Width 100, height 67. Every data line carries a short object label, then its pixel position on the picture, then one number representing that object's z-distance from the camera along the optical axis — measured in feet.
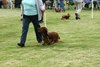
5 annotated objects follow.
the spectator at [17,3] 112.50
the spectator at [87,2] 104.82
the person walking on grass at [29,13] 36.37
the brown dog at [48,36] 36.38
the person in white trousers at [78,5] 66.13
